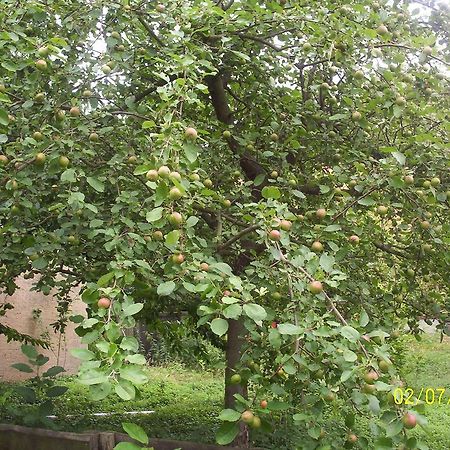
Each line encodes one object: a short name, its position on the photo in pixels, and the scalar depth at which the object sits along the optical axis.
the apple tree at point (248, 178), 2.08
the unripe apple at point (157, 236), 2.54
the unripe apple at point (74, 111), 2.93
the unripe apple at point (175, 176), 1.91
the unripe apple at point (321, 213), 3.05
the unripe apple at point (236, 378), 2.40
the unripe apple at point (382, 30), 2.88
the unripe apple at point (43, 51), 2.60
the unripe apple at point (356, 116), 3.19
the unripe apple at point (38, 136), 2.76
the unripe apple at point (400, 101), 2.84
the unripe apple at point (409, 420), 1.76
